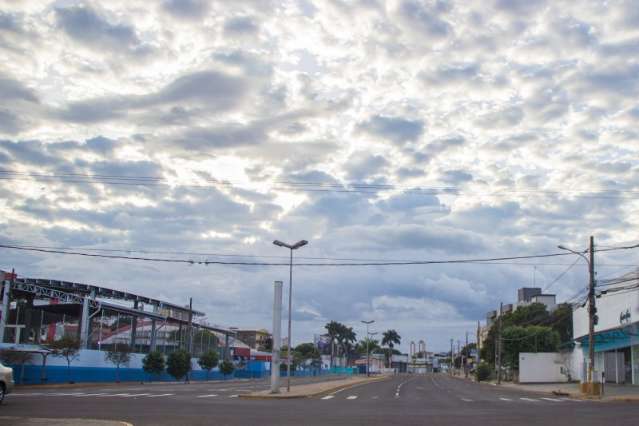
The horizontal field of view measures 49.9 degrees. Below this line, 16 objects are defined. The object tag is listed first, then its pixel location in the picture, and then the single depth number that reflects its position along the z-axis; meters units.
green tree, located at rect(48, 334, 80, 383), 55.09
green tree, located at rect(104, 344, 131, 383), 64.12
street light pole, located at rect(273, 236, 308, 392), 42.00
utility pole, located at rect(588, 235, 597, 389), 41.35
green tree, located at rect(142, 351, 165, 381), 68.00
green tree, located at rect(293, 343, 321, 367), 134.12
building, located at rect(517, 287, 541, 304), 156.00
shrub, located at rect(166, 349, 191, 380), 69.88
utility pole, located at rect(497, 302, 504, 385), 81.39
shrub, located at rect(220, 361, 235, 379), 87.19
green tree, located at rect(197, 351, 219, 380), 83.38
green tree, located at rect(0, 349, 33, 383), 45.84
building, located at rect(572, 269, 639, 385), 52.78
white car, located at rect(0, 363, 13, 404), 23.30
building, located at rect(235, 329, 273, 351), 186.50
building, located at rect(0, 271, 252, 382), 62.03
